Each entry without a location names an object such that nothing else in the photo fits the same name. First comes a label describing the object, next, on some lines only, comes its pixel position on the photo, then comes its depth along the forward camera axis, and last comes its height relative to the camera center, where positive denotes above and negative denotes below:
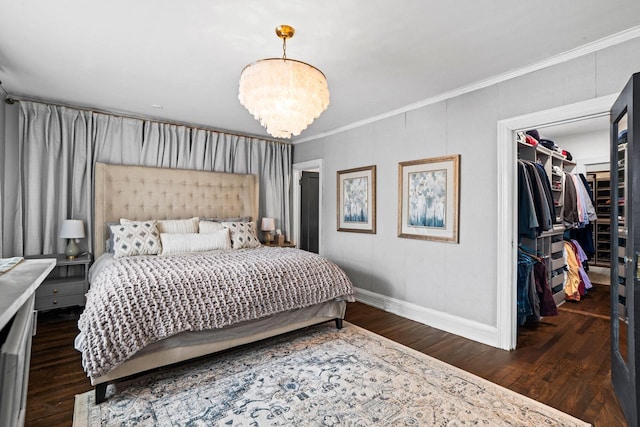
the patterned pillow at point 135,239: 3.37 -0.30
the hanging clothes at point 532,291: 3.25 -0.82
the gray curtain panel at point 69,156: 3.52 +0.68
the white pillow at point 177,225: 3.88 -0.17
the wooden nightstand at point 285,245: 5.02 -0.51
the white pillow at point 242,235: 4.01 -0.29
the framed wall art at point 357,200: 4.18 +0.17
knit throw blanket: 2.02 -0.63
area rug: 1.89 -1.21
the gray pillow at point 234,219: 4.51 -0.10
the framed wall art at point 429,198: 3.29 +0.15
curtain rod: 3.45 +1.21
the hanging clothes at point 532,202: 3.38 +0.12
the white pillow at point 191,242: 3.56 -0.35
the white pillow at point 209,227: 4.04 -0.19
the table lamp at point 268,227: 5.03 -0.24
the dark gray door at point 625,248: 1.75 -0.21
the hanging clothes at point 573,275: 4.29 -0.84
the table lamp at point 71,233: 3.50 -0.24
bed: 2.06 -0.60
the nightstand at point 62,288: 3.31 -0.80
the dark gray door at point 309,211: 5.89 +0.02
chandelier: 1.98 +0.76
